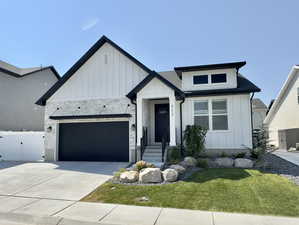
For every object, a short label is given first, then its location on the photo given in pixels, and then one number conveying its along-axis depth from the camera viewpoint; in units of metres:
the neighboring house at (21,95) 16.88
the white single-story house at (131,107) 11.19
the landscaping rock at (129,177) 7.41
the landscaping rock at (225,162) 9.78
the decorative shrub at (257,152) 10.21
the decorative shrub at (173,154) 10.03
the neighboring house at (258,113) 28.99
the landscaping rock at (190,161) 9.51
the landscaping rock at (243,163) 9.46
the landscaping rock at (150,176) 7.30
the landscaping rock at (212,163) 9.79
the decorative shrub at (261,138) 10.40
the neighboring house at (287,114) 17.72
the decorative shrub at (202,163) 9.59
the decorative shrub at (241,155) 10.58
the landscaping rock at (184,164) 9.28
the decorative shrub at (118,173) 7.89
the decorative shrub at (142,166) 8.34
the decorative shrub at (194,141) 10.58
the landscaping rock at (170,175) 7.36
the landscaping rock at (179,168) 8.23
